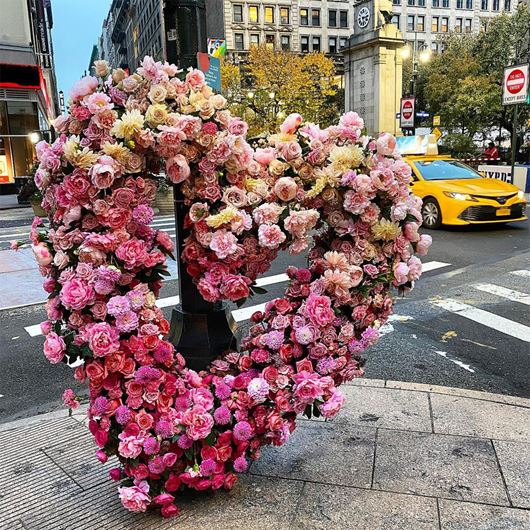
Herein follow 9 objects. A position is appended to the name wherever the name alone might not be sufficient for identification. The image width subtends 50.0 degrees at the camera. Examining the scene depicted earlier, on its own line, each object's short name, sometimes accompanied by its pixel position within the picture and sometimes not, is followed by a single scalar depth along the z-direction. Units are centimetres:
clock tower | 4141
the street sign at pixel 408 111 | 2944
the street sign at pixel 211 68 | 341
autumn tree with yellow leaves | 4228
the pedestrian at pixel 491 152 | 2811
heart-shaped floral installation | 265
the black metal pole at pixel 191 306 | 336
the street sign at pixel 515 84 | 1808
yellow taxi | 1279
